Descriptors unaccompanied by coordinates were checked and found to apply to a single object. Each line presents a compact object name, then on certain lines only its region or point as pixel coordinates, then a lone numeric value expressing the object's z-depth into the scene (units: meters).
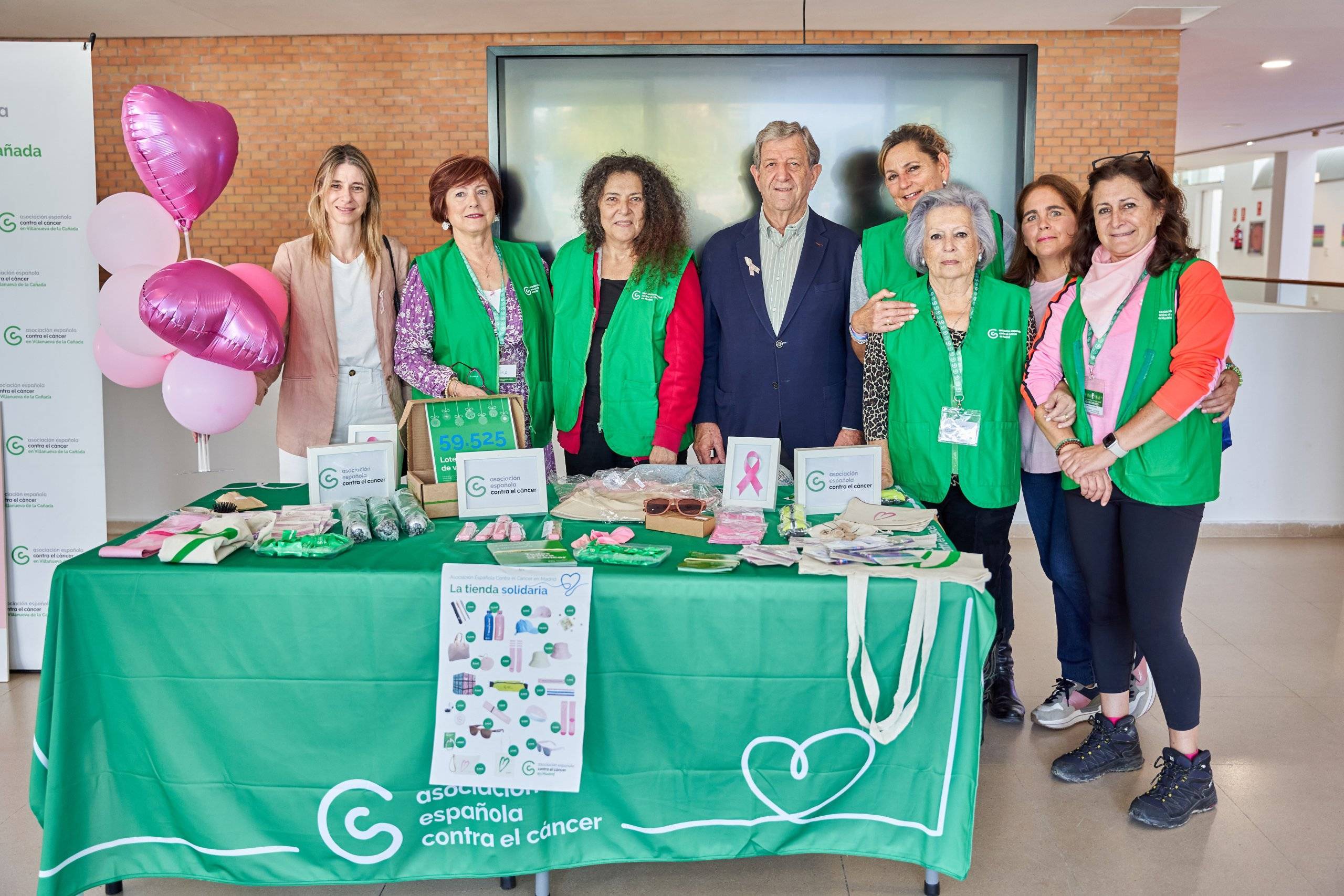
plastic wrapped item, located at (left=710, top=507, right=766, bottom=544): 2.28
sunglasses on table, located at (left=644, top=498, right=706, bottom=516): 2.38
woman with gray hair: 2.54
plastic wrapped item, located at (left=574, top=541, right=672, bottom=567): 2.11
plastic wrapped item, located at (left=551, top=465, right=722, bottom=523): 2.46
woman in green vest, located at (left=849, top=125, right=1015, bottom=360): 2.69
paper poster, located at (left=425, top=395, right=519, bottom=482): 2.51
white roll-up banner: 3.46
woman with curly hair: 3.08
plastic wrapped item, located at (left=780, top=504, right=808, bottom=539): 2.32
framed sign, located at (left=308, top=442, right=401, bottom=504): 2.48
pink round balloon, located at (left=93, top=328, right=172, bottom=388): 3.36
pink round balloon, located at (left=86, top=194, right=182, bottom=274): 3.29
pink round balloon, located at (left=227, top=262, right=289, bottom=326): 2.97
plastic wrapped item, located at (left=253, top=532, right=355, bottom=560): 2.14
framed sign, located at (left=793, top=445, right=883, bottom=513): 2.49
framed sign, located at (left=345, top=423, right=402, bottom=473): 2.57
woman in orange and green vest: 2.37
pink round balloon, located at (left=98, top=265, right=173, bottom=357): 3.17
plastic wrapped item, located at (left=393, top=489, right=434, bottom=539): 2.31
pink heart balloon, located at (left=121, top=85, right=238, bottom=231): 2.87
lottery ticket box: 2.46
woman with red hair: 2.95
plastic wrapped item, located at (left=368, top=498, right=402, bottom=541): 2.27
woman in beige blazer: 3.05
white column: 15.10
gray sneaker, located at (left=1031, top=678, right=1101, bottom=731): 3.13
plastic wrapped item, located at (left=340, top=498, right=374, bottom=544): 2.24
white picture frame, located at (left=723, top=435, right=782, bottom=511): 2.53
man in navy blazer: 3.05
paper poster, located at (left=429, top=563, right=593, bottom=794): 2.05
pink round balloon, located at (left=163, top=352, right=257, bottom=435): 2.99
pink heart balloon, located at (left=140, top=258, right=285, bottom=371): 2.64
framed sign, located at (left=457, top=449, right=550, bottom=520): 2.45
